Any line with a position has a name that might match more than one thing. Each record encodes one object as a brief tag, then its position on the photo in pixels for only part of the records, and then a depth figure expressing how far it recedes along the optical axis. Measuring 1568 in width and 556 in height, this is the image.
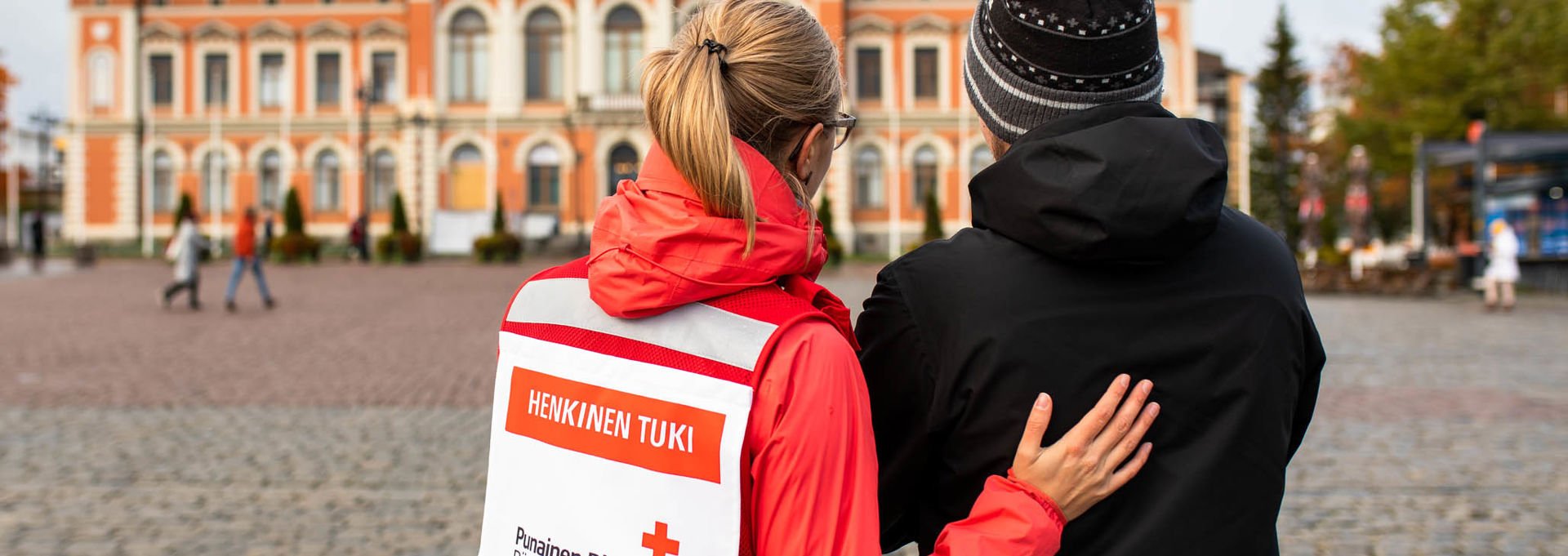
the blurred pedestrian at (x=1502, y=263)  18.42
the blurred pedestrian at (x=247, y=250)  17.75
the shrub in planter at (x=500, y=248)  34.84
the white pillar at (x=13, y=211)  48.28
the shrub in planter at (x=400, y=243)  34.16
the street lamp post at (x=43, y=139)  32.97
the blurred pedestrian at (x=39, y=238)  30.12
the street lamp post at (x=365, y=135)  38.84
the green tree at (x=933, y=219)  37.31
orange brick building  43.66
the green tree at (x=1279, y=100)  54.66
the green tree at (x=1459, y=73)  33.28
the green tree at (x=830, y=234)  32.41
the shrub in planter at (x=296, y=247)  33.31
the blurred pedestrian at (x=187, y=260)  16.92
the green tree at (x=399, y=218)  38.38
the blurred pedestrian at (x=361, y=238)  35.66
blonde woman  1.45
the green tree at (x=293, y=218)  38.59
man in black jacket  1.46
